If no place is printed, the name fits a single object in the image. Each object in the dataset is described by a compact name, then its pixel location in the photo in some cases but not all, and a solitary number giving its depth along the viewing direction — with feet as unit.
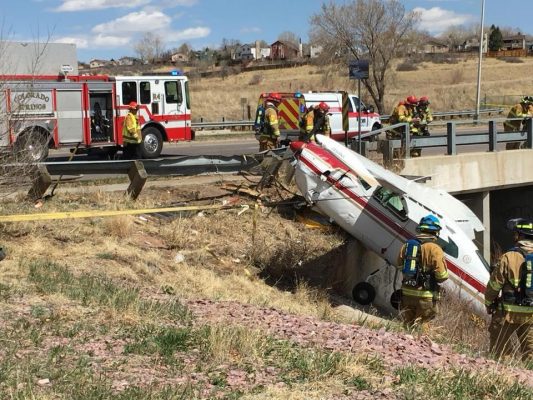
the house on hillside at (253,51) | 451.94
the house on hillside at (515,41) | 480.85
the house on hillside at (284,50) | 390.65
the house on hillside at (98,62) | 381.03
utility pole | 105.99
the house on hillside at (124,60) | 382.30
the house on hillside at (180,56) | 393.91
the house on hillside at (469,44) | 409.04
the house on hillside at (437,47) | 406.95
